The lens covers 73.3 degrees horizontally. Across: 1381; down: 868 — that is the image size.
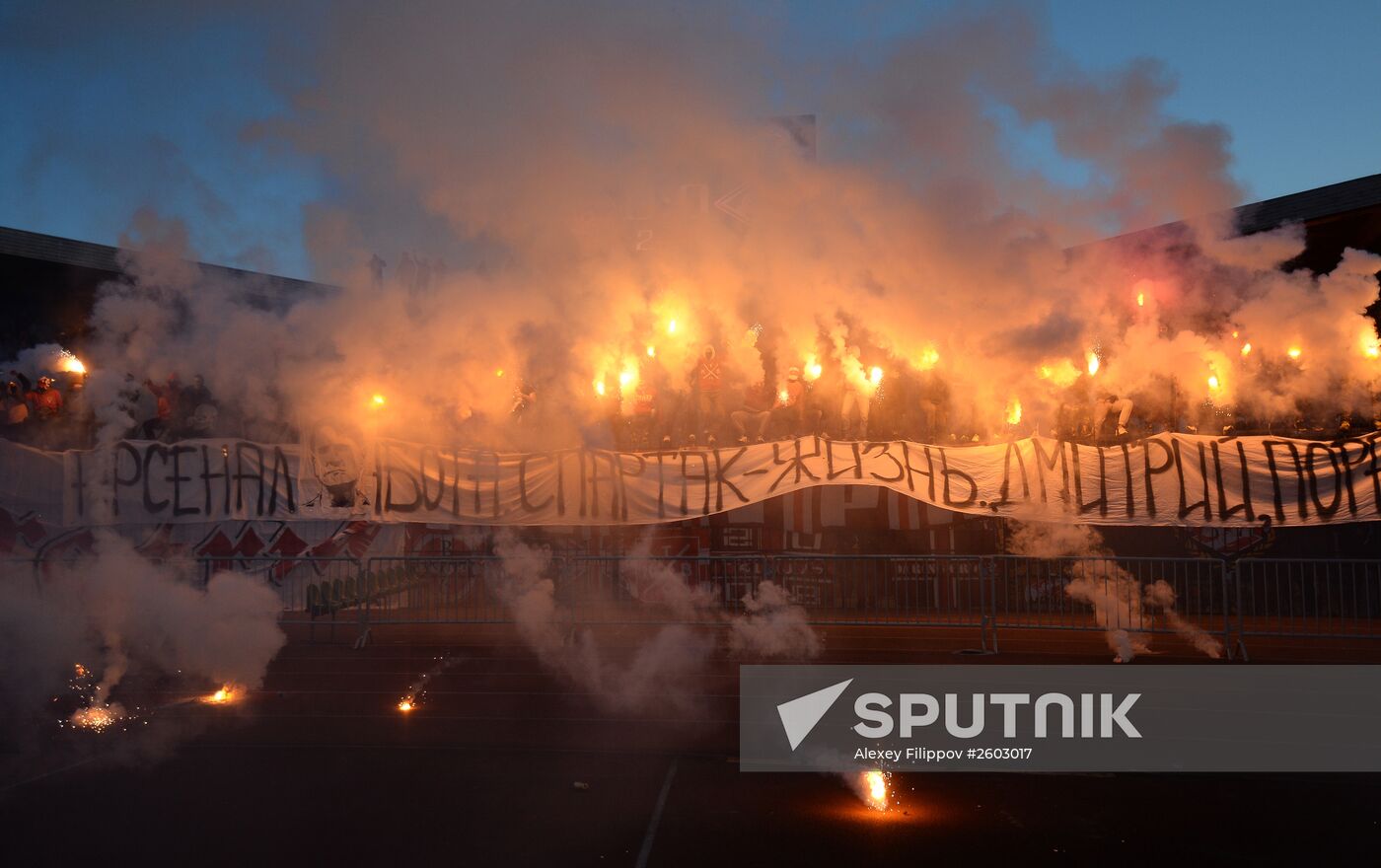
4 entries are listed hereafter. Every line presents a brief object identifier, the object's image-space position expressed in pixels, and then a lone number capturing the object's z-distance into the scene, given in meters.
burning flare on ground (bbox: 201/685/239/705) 8.36
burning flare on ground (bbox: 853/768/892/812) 5.98
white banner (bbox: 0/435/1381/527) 9.46
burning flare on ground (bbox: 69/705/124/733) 7.75
